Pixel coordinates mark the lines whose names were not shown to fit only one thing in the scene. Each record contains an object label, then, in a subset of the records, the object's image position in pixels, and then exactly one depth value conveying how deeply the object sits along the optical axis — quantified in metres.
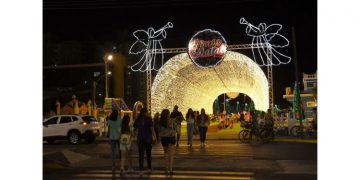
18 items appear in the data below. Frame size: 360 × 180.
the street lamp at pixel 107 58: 32.58
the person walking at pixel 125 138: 12.61
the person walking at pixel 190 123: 21.61
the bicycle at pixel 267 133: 23.28
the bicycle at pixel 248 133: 23.23
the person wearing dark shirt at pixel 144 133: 12.83
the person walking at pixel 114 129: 13.04
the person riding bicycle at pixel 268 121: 23.78
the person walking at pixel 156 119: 21.10
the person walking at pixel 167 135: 12.57
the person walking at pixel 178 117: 19.53
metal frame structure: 29.58
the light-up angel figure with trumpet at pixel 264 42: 29.20
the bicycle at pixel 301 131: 25.68
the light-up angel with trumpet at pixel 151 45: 31.05
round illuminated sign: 29.34
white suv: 25.77
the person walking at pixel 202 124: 22.16
